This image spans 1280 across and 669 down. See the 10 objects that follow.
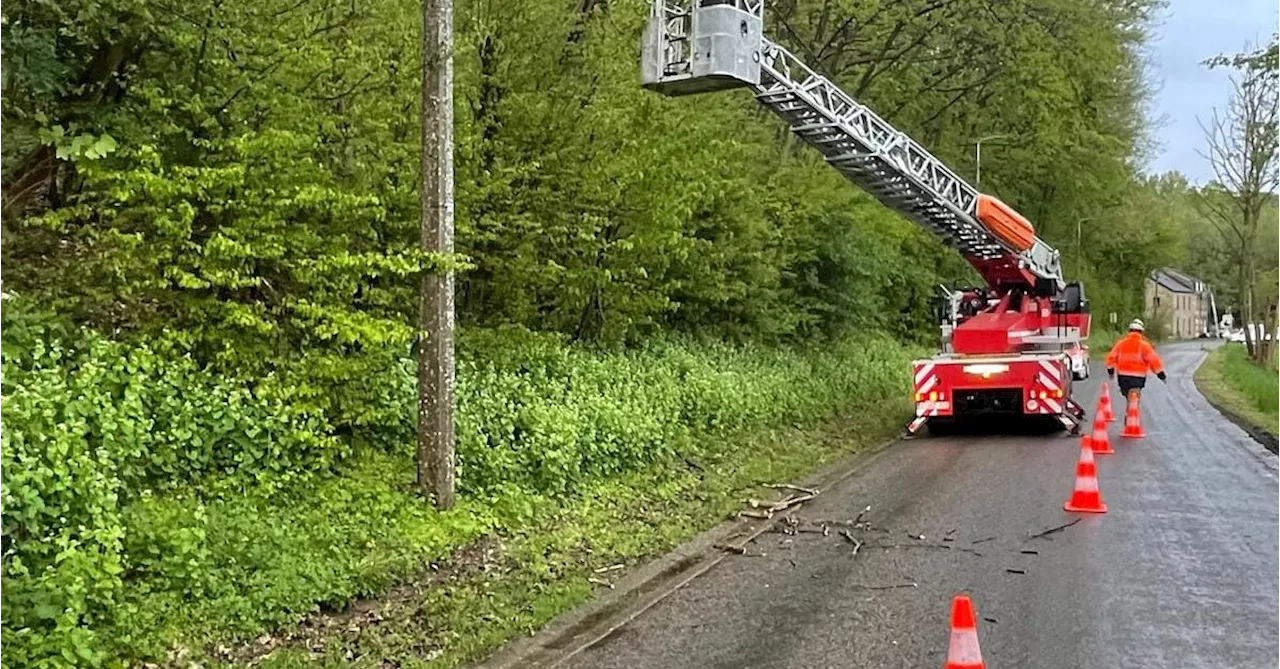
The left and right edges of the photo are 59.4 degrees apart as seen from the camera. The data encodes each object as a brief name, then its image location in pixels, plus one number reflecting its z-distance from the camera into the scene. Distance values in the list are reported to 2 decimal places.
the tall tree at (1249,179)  32.75
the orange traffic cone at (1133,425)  16.50
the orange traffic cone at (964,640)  4.91
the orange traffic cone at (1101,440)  14.54
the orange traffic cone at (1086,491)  10.35
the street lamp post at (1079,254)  46.89
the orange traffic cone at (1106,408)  16.14
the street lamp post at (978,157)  29.41
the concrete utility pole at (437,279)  7.96
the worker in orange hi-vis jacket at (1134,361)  17.66
